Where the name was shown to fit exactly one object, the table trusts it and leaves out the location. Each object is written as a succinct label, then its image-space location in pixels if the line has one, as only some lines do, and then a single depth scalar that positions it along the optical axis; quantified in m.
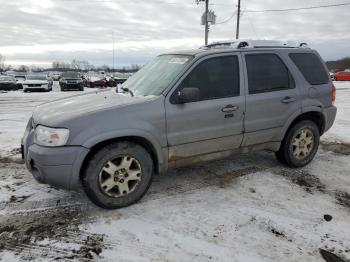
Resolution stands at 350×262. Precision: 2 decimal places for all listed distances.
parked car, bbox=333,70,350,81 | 39.29
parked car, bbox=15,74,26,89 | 29.02
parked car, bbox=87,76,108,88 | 31.66
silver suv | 3.66
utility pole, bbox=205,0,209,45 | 29.61
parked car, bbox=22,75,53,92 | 24.41
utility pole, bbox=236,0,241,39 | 33.10
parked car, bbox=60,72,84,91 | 25.94
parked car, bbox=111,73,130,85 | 32.44
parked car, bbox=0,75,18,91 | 26.70
